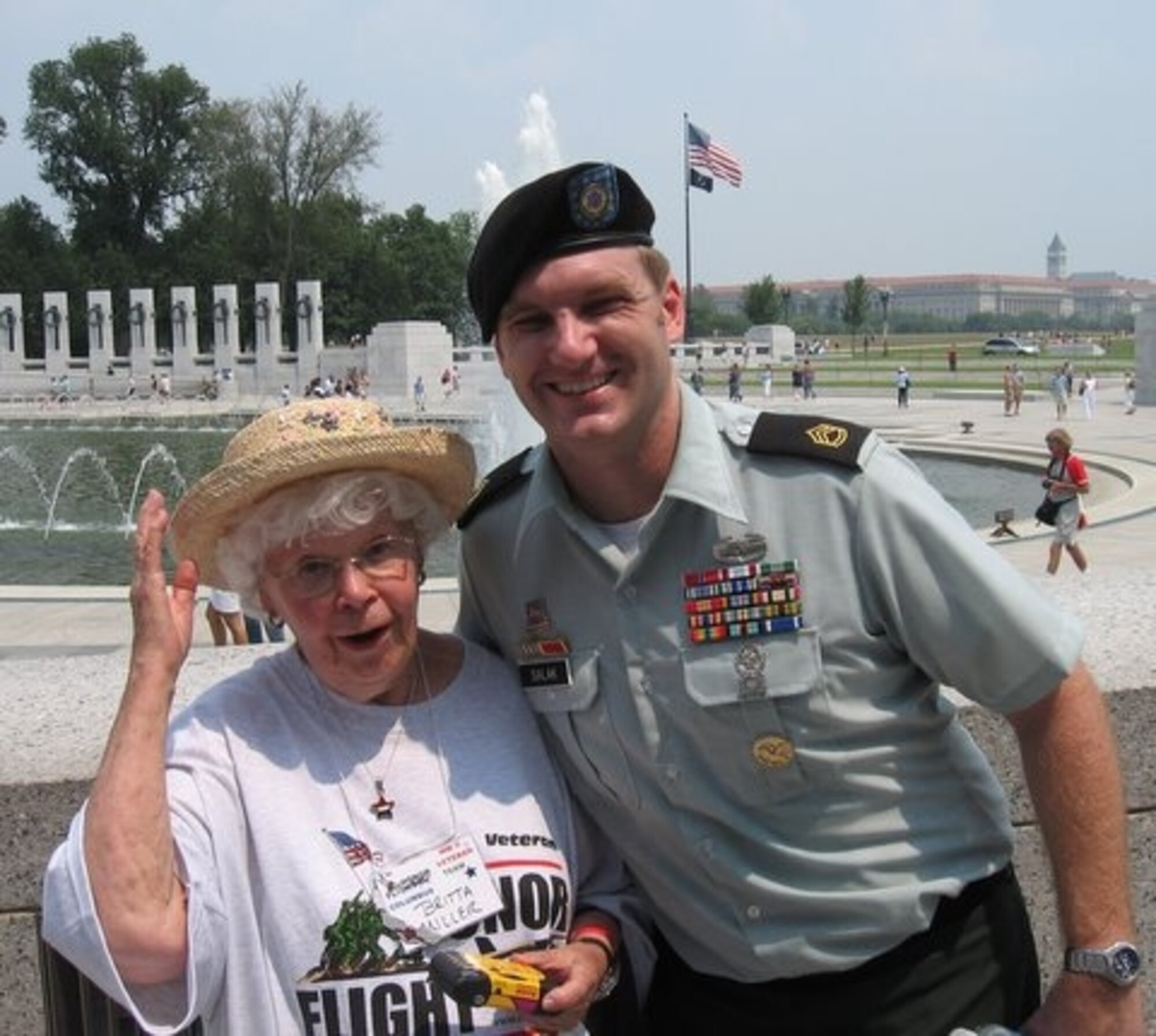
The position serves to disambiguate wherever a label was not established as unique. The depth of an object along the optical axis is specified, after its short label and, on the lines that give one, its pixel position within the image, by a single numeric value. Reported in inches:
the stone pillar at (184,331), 2684.5
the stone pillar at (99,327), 2768.2
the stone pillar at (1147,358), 1518.2
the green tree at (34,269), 3147.1
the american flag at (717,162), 2071.9
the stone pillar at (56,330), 2770.7
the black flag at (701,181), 2362.2
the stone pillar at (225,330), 2632.9
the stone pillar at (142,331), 2726.4
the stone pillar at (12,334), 2770.7
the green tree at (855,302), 4020.7
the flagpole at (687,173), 2299.5
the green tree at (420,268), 3376.0
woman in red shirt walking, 526.6
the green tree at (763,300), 3853.3
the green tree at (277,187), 3134.8
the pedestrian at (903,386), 1524.4
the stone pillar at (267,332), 2588.6
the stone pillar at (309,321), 2573.8
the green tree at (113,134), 3297.2
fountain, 633.6
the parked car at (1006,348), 3193.9
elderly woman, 76.8
